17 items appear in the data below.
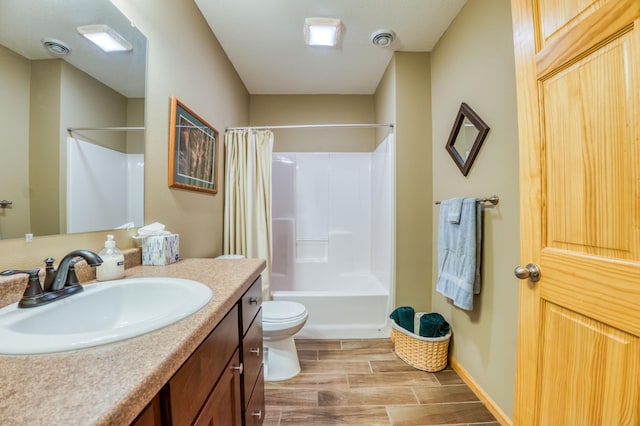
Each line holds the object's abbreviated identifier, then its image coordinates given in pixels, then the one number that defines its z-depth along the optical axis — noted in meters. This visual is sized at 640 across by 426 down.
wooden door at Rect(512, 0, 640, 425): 0.65
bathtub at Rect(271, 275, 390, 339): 2.25
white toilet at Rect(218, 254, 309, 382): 1.65
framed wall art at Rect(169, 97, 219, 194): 1.40
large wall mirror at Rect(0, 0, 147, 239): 0.71
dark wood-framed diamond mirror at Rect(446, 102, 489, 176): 1.51
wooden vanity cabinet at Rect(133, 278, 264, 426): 0.52
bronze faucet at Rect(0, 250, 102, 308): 0.66
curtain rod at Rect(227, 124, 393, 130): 2.20
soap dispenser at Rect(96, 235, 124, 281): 0.91
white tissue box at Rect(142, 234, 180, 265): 1.17
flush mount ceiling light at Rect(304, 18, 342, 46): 1.79
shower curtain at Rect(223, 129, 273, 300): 2.16
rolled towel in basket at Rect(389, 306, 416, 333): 1.97
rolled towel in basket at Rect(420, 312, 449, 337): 1.86
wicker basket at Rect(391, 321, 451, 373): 1.79
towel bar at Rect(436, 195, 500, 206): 1.38
